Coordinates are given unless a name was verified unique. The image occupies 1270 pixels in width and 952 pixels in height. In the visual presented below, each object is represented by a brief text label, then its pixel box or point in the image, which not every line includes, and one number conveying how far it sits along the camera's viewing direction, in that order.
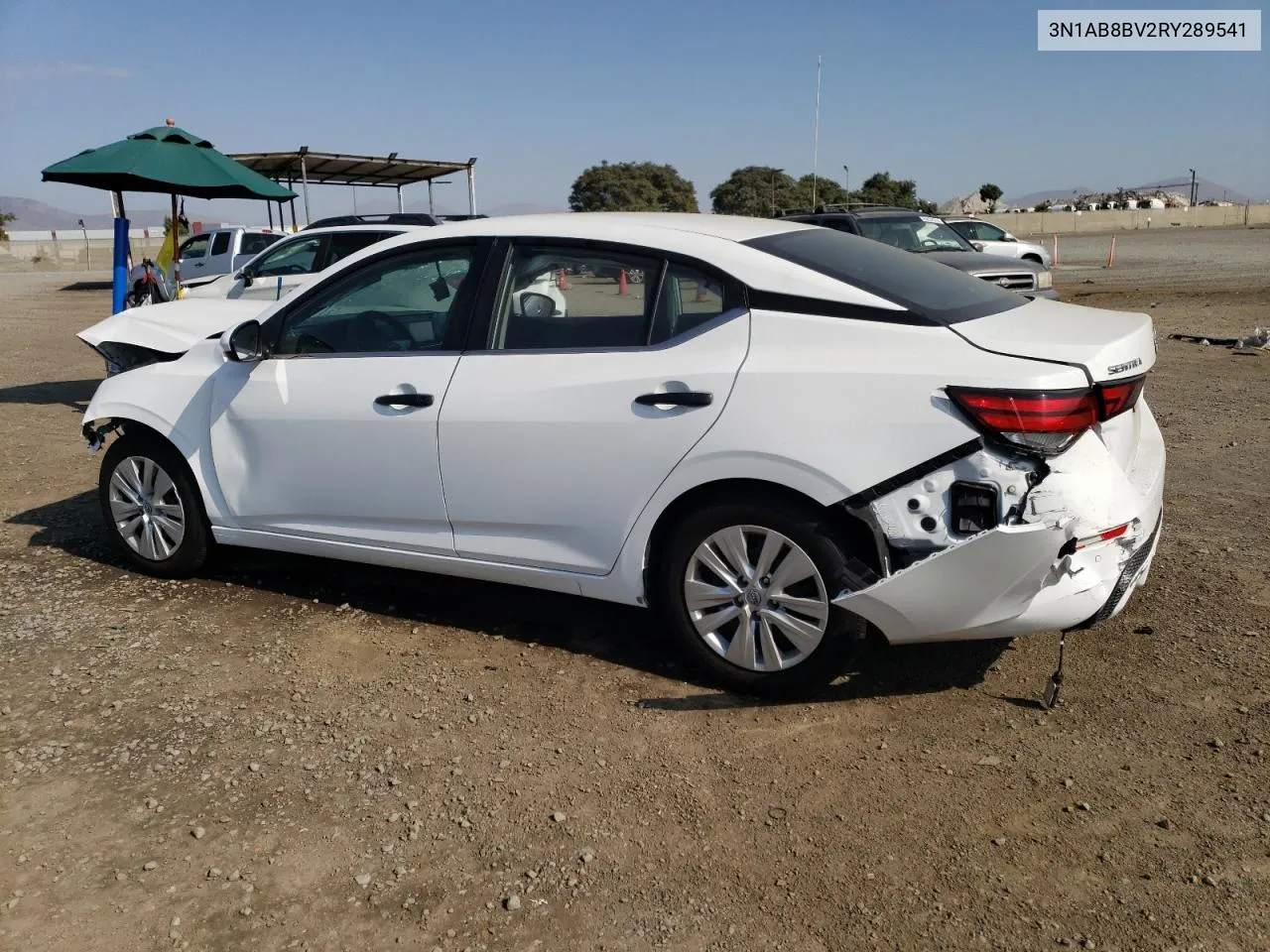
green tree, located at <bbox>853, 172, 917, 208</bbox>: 69.69
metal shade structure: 24.12
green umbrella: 9.95
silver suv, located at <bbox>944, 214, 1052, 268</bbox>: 21.39
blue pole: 11.17
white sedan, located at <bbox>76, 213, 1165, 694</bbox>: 3.49
